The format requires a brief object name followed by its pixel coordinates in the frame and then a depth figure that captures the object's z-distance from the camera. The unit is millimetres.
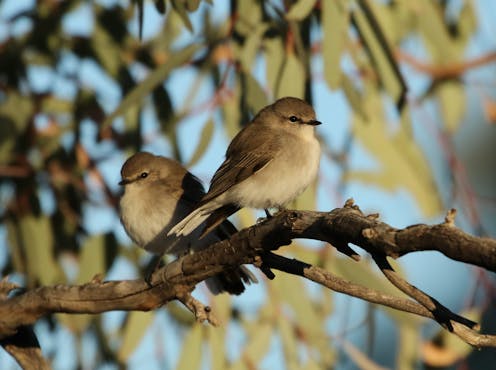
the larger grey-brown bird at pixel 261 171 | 6570
